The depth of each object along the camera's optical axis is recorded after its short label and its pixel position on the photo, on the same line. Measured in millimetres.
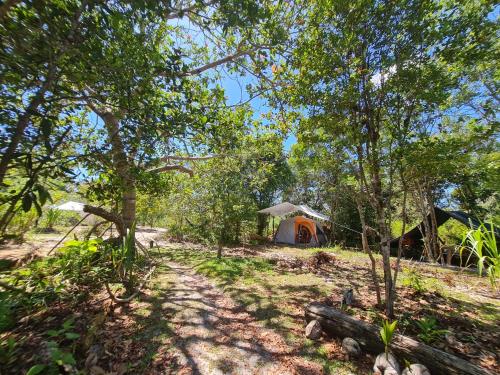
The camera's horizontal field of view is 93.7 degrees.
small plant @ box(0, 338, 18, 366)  2299
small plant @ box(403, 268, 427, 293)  4555
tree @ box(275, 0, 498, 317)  3023
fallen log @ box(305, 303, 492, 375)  2281
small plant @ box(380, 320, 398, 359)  2492
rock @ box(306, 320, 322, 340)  3163
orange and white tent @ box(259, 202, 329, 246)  15133
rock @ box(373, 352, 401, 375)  2380
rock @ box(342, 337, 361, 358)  2777
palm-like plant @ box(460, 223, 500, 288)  2232
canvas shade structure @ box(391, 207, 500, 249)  9108
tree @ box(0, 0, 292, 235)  1935
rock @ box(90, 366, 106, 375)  2350
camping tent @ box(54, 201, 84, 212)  15331
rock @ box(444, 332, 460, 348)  2895
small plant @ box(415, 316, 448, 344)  2883
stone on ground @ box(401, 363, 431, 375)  2303
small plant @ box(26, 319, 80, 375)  2000
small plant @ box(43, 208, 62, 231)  11266
